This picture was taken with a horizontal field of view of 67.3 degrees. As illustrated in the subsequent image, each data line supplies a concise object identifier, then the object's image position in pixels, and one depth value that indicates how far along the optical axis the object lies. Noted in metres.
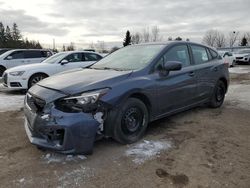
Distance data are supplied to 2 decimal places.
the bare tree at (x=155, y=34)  38.54
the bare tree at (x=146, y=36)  38.69
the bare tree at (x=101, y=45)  47.62
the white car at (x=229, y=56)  15.12
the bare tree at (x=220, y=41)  50.11
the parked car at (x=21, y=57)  9.46
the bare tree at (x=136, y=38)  38.69
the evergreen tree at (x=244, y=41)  45.67
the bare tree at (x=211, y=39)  49.73
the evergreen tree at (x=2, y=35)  34.84
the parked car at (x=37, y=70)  5.94
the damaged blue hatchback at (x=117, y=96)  2.38
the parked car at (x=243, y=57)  17.40
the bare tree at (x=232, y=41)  50.89
